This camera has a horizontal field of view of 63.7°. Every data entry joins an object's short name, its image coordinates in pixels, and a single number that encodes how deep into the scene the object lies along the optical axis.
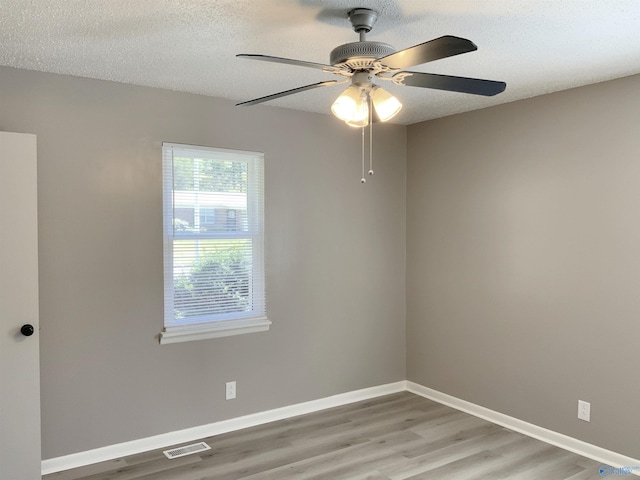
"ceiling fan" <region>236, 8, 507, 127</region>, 1.89
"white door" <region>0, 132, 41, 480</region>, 2.81
